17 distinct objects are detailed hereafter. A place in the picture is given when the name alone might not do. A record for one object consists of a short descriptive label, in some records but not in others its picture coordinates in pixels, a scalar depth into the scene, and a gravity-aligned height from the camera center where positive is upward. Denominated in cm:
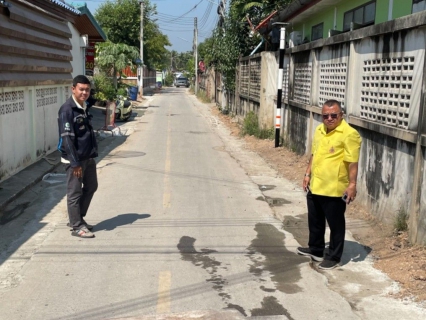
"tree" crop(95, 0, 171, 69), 4362 +545
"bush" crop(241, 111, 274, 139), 1541 -152
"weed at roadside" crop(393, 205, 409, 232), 573 -159
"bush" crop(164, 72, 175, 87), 10072 +29
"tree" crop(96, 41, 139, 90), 2848 +143
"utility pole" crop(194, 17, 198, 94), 5778 +388
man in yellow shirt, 489 -96
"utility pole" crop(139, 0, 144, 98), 4256 +82
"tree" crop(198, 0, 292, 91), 2182 +250
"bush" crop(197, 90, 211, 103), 4004 -132
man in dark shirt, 591 -83
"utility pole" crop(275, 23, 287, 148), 1338 -23
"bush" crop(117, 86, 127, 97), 2536 -61
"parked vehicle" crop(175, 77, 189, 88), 8869 -7
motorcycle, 2203 -130
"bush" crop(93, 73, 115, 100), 2220 -35
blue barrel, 3580 -91
